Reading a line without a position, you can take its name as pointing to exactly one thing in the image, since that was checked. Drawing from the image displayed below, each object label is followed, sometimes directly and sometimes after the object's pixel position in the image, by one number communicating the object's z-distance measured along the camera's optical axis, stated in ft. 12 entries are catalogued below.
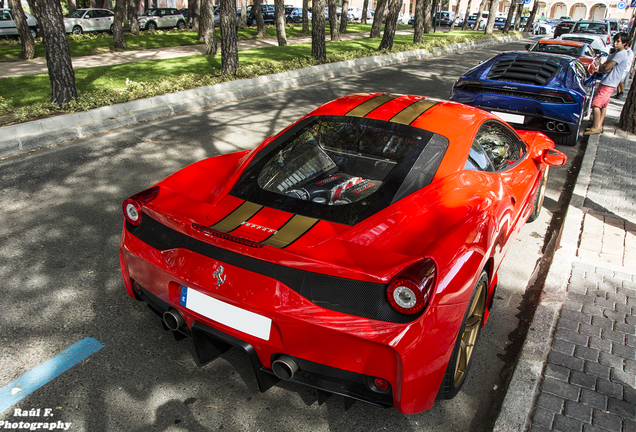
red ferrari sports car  6.14
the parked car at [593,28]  70.71
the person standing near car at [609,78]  24.97
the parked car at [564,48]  38.55
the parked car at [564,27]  71.77
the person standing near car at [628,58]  25.10
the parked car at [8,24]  70.59
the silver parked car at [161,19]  98.99
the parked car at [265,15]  114.52
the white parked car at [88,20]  82.99
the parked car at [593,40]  51.70
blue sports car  20.20
